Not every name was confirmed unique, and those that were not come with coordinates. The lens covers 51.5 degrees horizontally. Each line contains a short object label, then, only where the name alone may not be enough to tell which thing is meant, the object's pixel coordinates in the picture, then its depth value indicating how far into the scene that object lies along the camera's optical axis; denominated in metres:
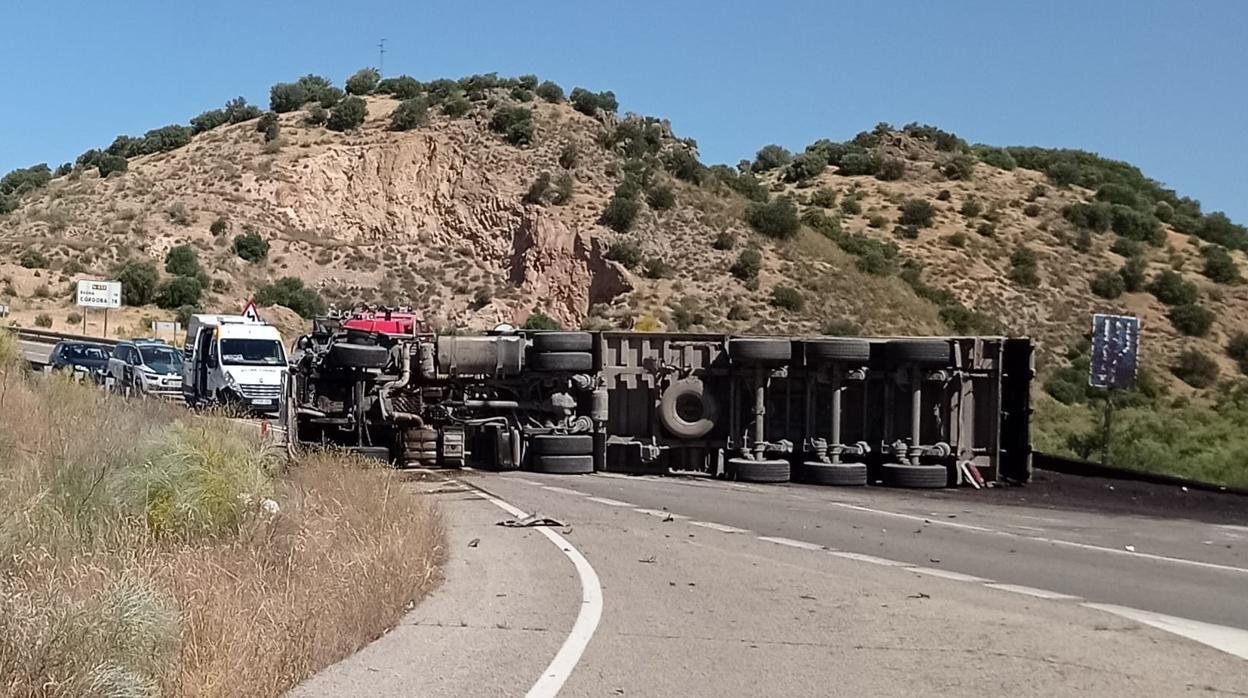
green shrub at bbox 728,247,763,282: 64.06
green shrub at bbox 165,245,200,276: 65.69
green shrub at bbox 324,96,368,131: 81.31
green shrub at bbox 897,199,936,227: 80.81
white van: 29.27
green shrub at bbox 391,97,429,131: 78.44
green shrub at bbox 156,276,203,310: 62.91
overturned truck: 20.81
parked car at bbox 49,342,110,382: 37.69
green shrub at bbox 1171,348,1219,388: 61.25
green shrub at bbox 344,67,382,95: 92.19
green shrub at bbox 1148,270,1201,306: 71.56
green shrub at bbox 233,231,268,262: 69.69
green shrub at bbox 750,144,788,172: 107.56
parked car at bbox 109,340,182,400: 34.78
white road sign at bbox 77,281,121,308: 51.75
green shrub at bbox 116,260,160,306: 63.28
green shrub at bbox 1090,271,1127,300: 73.00
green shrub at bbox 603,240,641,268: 63.28
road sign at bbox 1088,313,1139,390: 24.03
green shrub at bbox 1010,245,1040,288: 73.31
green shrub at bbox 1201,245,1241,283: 76.25
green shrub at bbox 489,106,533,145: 74.88
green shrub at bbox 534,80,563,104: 81.31
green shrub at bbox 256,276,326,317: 64.25
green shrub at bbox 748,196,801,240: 69.56
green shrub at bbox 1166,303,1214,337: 68.19
